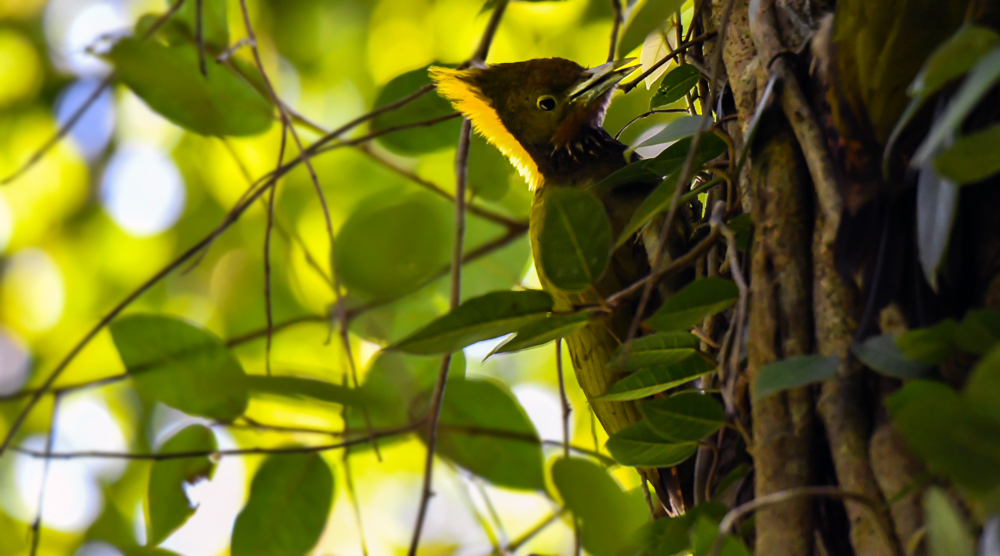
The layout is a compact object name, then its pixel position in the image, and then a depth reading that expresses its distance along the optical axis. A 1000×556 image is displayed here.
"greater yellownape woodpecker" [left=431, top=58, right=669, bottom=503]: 8.36
